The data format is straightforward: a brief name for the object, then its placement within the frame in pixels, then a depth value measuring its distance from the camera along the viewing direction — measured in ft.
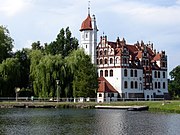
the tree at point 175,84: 363.70
